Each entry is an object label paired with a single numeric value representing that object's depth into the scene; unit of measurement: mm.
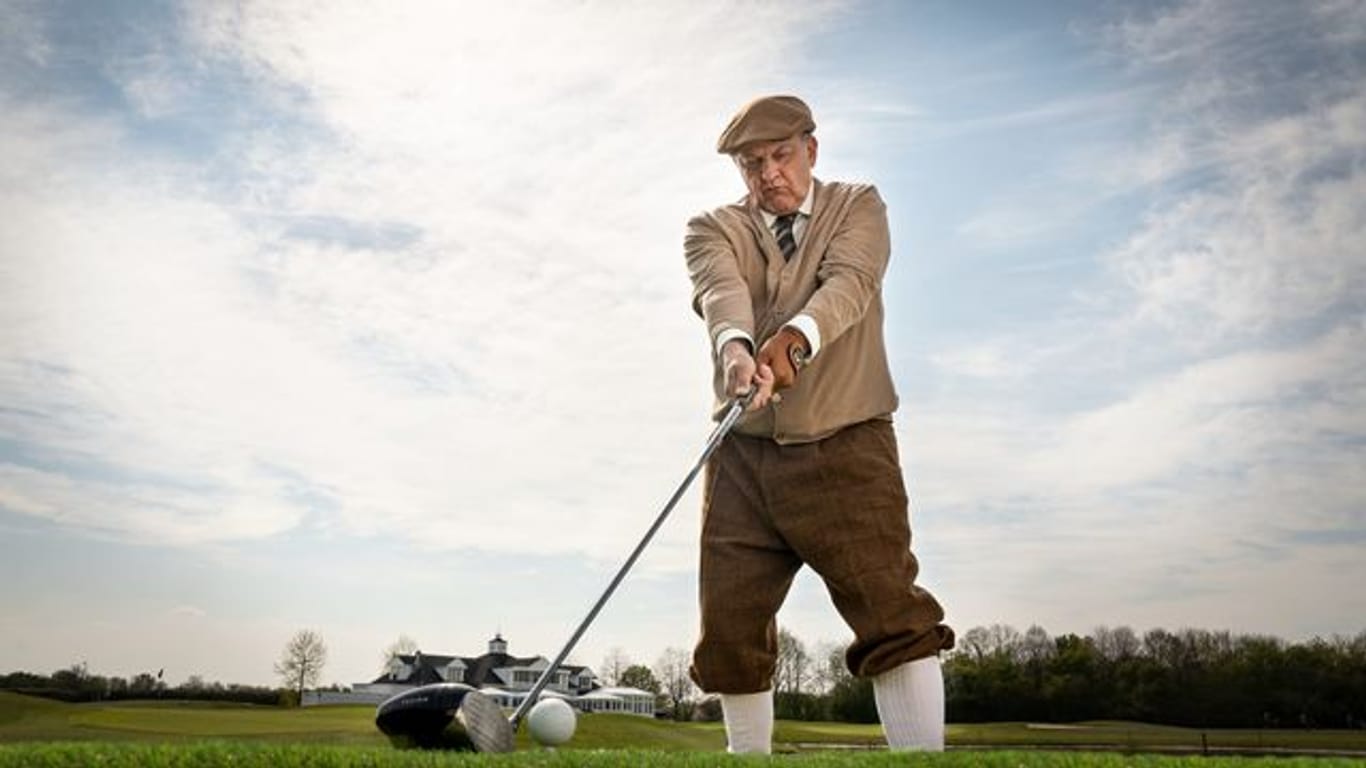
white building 38531
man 4719
